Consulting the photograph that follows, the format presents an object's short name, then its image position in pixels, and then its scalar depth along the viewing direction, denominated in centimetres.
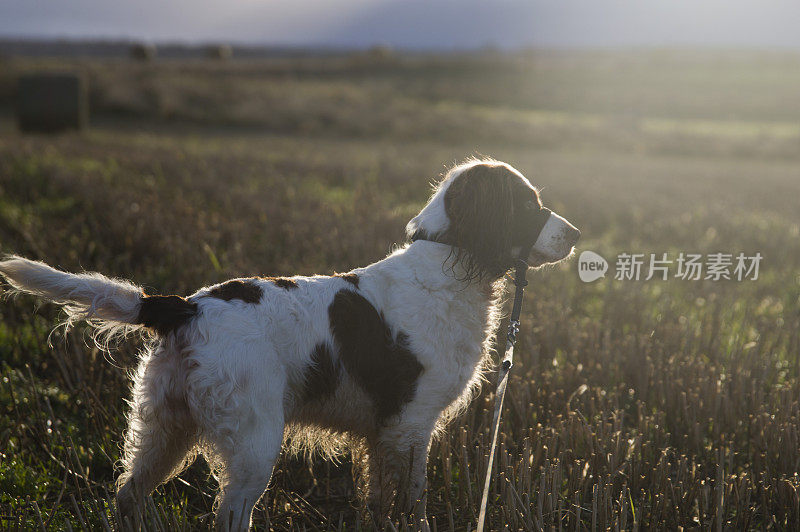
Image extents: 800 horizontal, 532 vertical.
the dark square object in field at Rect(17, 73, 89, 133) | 1883
